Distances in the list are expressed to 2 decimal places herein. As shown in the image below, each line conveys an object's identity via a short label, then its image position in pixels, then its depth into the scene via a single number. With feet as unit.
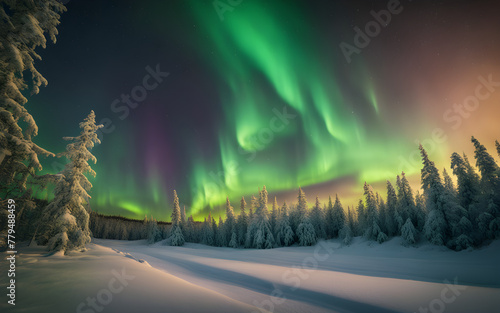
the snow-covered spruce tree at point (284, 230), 145.38
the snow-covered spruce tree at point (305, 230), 139.65
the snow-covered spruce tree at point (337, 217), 163.53
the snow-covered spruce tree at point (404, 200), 115.51
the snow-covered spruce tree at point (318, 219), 165.84
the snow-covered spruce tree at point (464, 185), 86.66
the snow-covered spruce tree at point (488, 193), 71.36
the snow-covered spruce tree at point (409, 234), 92.84
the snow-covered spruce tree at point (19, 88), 27.17
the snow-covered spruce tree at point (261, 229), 141.69
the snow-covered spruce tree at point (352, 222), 195.52
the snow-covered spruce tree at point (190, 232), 222.65
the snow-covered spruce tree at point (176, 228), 171.94
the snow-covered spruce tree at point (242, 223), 173.99
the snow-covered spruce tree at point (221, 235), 182.97
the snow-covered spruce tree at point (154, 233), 204.77
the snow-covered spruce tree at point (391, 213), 124.47
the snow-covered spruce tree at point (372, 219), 113.92
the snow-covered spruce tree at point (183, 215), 202.80
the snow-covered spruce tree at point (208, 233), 201.77
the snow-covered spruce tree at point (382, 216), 128.96
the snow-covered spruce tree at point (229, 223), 180.81
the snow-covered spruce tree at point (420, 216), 107.76
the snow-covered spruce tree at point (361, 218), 150.57
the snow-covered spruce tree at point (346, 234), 131.78
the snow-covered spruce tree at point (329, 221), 170.30
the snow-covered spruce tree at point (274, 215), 164.76
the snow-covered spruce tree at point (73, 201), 42.19
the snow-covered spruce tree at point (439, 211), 80.79
